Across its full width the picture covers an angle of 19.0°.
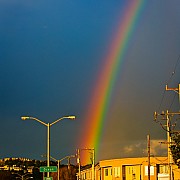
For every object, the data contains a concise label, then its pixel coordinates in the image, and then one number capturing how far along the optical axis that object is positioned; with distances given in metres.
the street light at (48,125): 45.67
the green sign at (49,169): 45.72
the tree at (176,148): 58.28
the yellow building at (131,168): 114.00
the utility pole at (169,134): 65.68
